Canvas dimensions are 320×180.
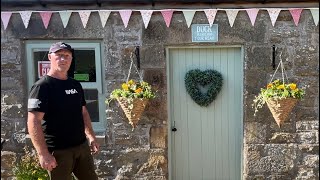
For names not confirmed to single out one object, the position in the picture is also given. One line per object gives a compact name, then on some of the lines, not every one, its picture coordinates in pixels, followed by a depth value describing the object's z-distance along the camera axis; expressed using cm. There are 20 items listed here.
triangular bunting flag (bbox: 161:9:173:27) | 464
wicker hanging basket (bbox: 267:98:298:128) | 423
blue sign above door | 468
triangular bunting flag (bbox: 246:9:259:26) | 462
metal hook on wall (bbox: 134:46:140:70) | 473
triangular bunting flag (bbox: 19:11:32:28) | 470
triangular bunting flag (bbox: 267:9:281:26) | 461
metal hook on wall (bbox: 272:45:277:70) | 468
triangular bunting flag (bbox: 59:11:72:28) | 468
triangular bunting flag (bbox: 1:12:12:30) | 472
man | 326
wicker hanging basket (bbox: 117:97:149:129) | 436
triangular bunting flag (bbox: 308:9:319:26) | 459
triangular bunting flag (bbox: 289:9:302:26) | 460
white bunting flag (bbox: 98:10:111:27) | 468
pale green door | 487
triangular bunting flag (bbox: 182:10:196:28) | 464
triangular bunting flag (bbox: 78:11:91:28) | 468
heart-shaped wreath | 480
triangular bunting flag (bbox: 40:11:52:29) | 470
